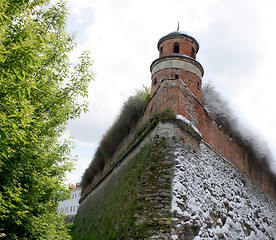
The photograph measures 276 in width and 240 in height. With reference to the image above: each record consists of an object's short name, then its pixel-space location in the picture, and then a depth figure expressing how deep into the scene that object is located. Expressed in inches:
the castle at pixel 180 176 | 293.6
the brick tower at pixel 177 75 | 382.9
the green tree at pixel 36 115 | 176.4
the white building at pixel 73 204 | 1770.4
